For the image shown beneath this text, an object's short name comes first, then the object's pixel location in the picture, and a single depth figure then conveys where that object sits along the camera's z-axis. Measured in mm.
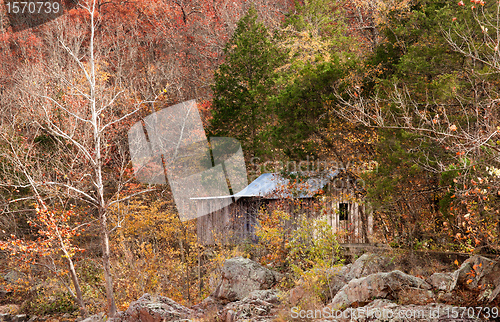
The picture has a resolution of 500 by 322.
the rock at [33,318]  14421
